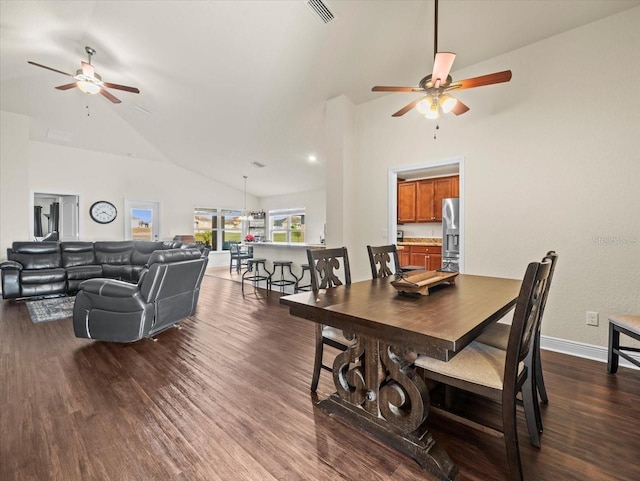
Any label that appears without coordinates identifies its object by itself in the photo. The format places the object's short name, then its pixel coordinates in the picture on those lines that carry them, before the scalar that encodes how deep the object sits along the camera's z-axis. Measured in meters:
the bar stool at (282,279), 5.24
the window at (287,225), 9.70
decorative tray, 1.74
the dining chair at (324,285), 1.93
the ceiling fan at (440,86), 2.21
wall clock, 7.32
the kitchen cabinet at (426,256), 5.75
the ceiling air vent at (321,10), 2.78
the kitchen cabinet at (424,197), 5.75
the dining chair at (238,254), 7.52
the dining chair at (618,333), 2.06
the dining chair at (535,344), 1.60
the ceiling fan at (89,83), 3.76
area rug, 3.88
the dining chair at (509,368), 1.23
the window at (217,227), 9.42
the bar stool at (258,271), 5.64
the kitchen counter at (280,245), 5.24
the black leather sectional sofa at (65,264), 4.79
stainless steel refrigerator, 5.11
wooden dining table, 1.24
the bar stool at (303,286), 4.84
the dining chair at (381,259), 2.51
